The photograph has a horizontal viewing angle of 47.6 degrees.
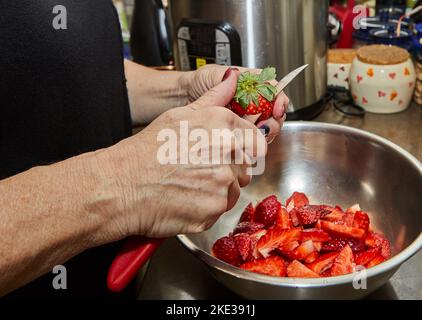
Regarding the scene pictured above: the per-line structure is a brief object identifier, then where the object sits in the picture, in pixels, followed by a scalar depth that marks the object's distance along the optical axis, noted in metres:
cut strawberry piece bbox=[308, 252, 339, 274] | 0.66
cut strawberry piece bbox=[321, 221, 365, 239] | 0.71
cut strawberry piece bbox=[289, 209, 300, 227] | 0.76
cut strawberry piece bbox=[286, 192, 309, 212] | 0.81
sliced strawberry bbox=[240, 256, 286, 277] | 0.65
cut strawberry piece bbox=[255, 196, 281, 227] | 0.76
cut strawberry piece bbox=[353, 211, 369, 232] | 0.73
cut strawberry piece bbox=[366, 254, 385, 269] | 0.66
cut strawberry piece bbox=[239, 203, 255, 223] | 0.80
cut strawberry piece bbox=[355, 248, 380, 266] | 0.66
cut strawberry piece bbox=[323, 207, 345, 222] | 0.76
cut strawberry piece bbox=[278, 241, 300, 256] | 0.69
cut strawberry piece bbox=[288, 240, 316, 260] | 0.68
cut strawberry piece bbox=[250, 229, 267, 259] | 0.69
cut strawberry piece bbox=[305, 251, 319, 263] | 0.68
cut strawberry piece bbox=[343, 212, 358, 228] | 0.74
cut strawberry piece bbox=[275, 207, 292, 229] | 0.73
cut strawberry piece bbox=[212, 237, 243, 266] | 0.69
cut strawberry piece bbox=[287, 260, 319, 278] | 0.64
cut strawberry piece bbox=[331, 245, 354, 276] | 0.64
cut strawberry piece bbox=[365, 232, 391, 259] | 0.71
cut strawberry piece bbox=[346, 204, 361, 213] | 0.79
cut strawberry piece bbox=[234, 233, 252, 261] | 0.69
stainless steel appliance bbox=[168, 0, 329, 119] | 0.96
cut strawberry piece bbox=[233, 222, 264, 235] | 0.75
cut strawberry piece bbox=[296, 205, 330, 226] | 0.76
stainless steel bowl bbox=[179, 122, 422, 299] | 0.60
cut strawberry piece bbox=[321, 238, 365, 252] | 0.70
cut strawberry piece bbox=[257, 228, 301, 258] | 0.69
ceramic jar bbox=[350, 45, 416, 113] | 1.12
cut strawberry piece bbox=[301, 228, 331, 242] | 0.71
